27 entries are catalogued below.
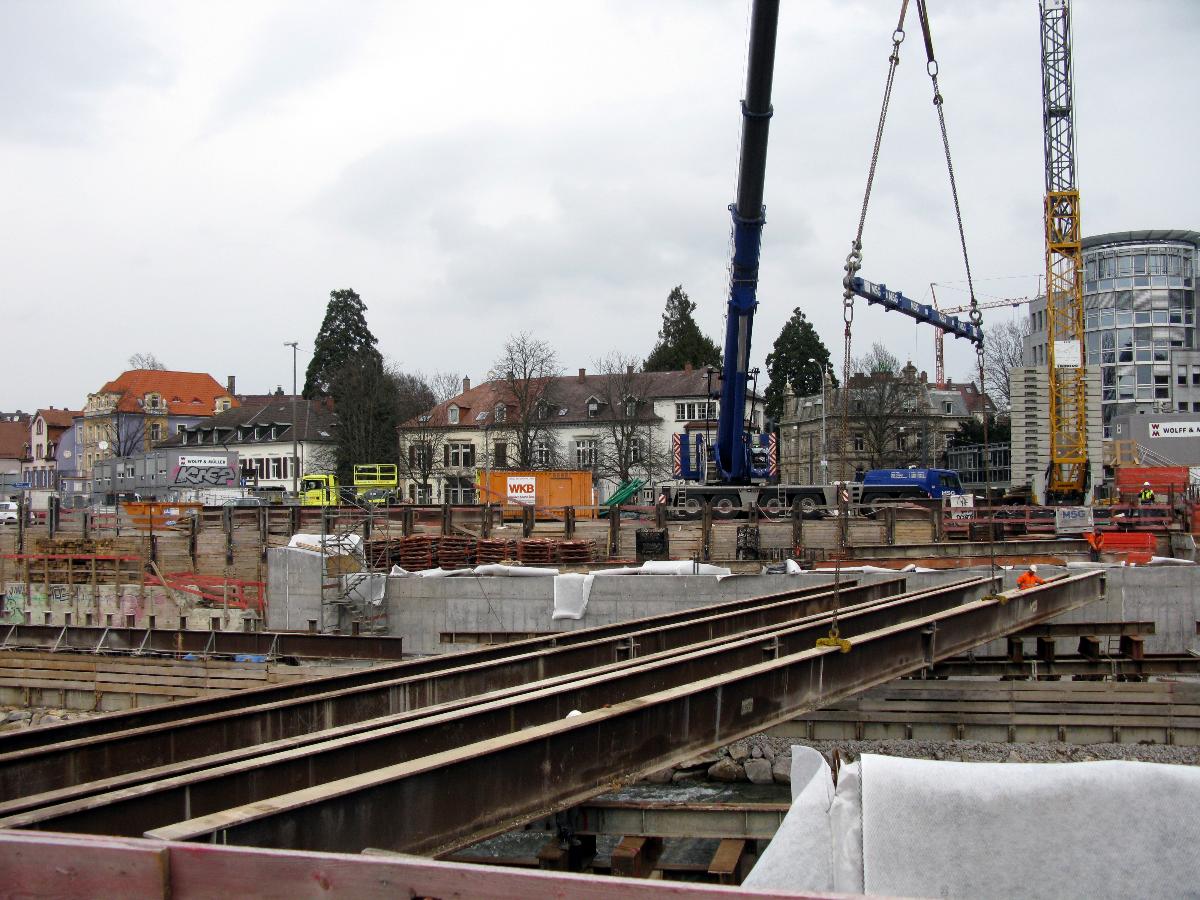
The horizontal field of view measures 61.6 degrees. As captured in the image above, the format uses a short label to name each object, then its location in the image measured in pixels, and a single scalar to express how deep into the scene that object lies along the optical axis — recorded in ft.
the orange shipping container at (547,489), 123.24
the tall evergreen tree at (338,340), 245.65
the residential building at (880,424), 213.05
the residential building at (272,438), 234.79
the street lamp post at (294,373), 132.16
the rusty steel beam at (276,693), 24.91
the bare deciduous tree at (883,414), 211.20
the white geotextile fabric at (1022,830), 15.75
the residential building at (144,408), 290.76
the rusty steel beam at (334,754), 18.35
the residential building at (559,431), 212.02
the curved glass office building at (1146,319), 228.63
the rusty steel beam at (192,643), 57.88
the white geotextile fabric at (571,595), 67.51
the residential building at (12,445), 388.16
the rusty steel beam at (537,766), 17.85
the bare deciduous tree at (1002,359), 257.14
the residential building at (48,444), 327.26
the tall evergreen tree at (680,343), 280.92
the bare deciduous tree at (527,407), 209.77
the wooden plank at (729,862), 26.53
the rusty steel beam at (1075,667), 53.06
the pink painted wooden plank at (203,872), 12.40
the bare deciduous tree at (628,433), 210.38
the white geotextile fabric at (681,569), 69.15
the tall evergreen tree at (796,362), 262.06
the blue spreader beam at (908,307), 143.02
